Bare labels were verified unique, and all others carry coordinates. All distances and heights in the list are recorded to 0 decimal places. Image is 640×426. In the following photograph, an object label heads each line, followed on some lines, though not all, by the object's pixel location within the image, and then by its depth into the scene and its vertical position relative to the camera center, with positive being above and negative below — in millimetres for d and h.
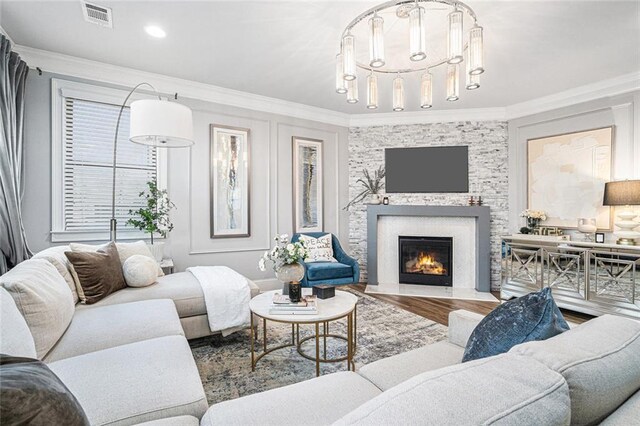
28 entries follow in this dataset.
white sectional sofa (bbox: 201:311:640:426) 533 -353
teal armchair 3654 -735
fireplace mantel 4465 -208
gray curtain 2373 +458
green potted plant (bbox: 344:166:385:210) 4883 +437
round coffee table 1987 -689
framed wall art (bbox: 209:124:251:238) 3986 +422
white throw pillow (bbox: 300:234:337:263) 4086 -486
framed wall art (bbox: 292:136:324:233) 4625 +436
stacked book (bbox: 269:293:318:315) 2070 -657
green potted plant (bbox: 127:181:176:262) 3309 -36
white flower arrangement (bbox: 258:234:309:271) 2277 -313
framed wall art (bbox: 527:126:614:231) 3658 +493
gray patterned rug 2031 -1139
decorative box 2404 -629
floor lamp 2293 +705
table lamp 3153 +124
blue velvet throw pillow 1003 -389
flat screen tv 4730 +696
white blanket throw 2484 -745
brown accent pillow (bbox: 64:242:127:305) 2225 -459
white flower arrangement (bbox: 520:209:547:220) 4117 -15
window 3123 +507
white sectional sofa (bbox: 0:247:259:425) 1092 -671
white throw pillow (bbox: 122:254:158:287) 2520 -498
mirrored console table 3018 -676
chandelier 1744 +1108
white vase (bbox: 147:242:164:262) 3303 -410
